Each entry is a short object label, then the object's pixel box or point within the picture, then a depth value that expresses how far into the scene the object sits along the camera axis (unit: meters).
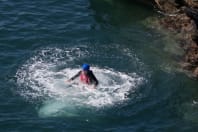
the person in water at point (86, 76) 32.16
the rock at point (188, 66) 34.53
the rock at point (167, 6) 39.33
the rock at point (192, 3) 35.95
